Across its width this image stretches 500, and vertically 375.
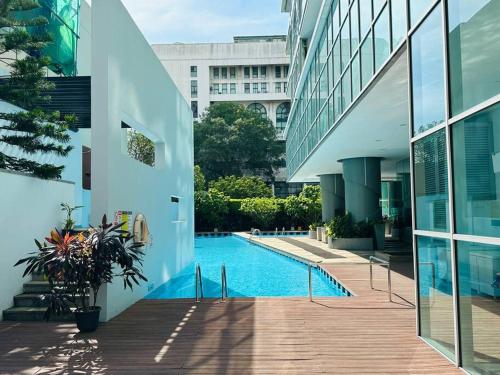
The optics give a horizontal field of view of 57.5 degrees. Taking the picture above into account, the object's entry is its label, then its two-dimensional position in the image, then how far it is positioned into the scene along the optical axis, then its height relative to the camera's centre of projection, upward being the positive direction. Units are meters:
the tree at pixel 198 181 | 32.38 +2.23
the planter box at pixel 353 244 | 15.66 -1.20
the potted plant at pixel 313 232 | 22.16 -1.07
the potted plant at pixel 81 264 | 5.57 -0.62
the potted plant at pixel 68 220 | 8.34 -0.11
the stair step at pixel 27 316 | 6.55 -1.45
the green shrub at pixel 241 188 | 33.62 +1.74
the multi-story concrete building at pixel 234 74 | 51.91 +16.01
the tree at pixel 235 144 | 42.72 +6.41
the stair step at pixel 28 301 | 6.80 -1.30
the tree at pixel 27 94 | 7.52 +2.07
